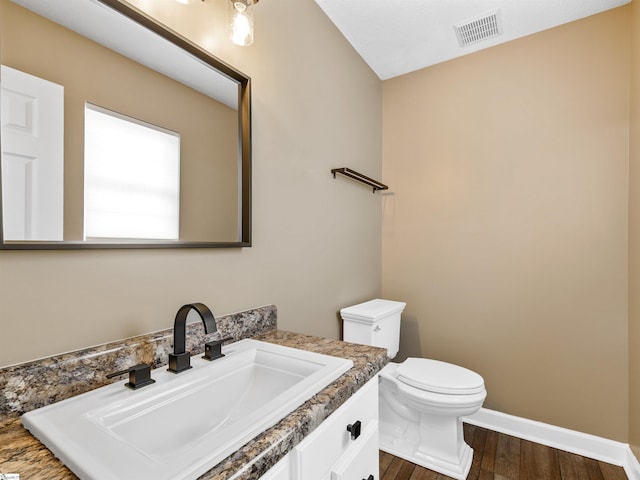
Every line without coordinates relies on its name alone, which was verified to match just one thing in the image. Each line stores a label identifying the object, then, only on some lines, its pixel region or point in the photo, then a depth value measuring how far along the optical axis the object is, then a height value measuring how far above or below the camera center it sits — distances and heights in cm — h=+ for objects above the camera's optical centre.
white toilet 170 -84
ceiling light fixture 117 +78
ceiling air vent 195 +131
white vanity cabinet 67 -49
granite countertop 52 -37
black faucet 90 -28
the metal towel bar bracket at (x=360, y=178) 190 +41
